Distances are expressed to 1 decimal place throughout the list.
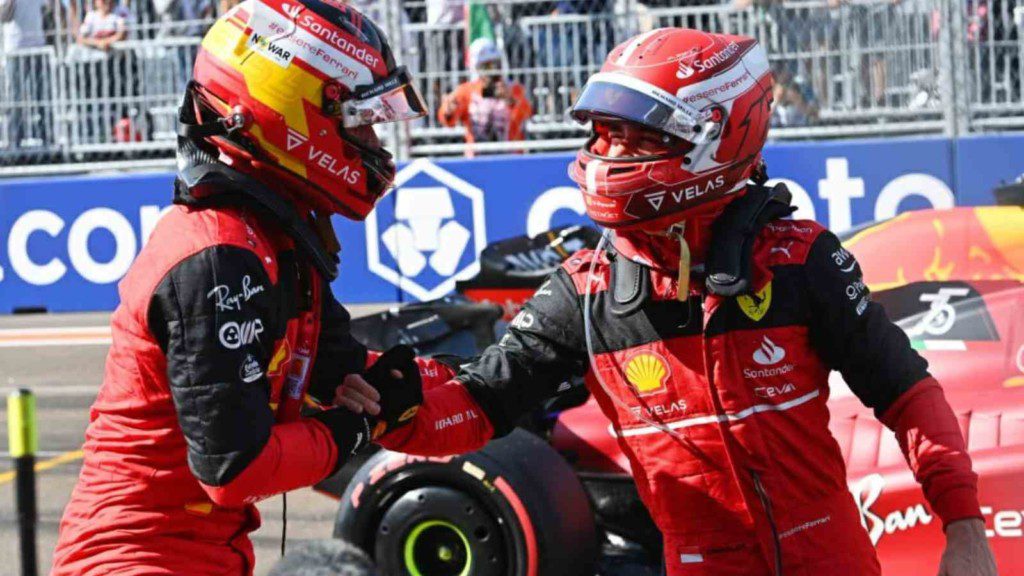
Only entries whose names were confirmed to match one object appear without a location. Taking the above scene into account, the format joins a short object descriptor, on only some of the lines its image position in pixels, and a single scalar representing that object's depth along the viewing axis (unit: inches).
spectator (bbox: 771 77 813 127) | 456.8
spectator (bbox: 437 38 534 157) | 476.4
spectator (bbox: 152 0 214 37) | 494.9
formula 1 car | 177.5
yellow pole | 151.9
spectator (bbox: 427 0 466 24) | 473.1
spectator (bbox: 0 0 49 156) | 512.4
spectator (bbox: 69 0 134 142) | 502.6
